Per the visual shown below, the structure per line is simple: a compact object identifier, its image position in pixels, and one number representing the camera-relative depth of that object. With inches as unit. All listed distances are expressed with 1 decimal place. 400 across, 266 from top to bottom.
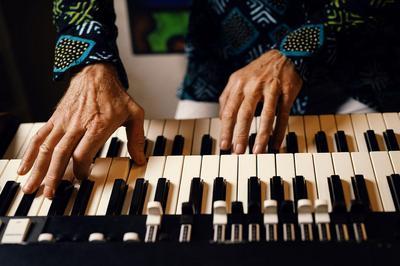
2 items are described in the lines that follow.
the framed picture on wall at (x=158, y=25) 79.6
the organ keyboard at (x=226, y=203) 28.8
